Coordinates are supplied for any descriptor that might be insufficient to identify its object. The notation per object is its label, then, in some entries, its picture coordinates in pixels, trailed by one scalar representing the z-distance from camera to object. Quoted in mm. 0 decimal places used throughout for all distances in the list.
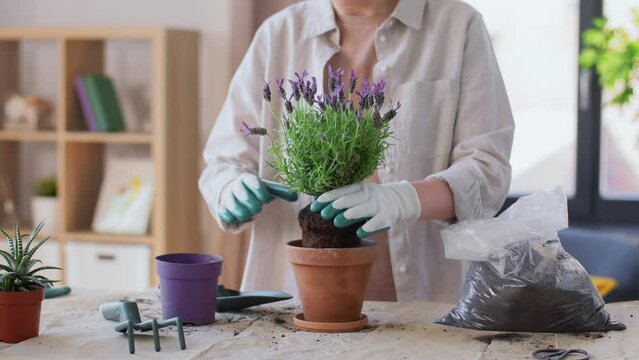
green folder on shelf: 3529
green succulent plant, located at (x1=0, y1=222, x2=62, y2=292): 1470
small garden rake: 1399
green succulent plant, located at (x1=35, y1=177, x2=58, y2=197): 3707
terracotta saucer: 1501
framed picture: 3498
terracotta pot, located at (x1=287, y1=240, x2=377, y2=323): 1496
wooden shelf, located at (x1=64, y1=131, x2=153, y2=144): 3432
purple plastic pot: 1546
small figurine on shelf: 3697
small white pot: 3637
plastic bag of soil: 1477
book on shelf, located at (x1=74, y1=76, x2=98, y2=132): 3545
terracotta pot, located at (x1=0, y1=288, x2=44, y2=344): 1444
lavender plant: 1457
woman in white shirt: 1902
